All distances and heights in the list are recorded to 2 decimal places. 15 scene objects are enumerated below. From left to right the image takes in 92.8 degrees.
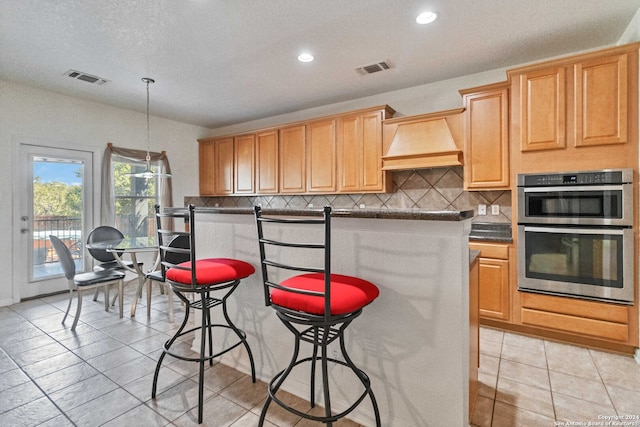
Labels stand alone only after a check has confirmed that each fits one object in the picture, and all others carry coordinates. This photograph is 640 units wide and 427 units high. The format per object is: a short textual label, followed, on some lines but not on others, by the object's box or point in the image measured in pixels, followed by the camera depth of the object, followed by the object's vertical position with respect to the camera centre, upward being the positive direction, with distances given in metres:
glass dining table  3.11 -0.37
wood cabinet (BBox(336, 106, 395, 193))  3.85 +0.77
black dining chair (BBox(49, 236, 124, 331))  3.02 -0.67
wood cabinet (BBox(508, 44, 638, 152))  2.40 +0.93
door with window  3.87 +0.00
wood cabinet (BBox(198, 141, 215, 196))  5.64 +0.83
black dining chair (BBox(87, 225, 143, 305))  3.76 -0.46
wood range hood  3.29 +0.80
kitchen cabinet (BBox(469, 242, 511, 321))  2.88 -0.67
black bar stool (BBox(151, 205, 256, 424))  1.68 -0.37
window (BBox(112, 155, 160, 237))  4.76 +0.22
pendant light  3.42 +1.55
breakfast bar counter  1.41 -0.50
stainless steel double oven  2.37 -0.21
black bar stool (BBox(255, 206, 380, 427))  1.24 -0.39
